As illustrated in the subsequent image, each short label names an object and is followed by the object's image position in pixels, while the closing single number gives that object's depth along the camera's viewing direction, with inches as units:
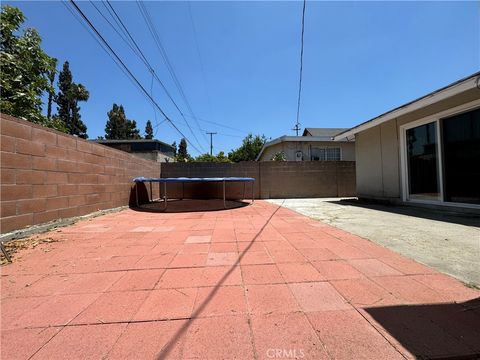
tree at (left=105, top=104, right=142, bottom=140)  1789.9
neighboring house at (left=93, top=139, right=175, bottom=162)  1169.7
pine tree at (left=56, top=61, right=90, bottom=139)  1381.6
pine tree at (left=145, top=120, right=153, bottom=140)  2221.9
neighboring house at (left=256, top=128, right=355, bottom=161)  655.1
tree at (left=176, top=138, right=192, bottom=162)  2568.9
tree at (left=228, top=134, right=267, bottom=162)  1694.1
